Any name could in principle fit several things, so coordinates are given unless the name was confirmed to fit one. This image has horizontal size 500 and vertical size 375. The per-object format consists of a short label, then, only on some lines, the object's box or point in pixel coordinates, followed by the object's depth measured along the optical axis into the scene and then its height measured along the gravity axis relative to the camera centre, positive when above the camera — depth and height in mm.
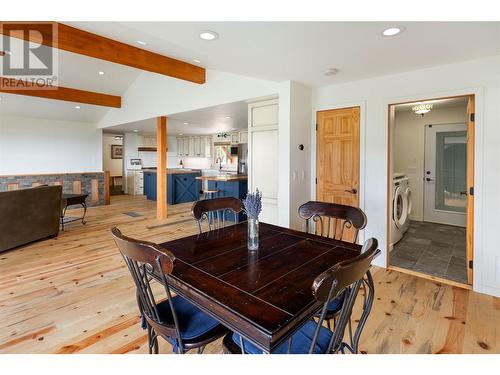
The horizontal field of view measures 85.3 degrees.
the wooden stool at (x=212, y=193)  6391 -372
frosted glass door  5191 +80
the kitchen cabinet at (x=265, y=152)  3959 +382
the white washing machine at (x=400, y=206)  3956 -447
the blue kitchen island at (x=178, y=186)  8078 -263
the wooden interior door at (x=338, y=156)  3541 +292
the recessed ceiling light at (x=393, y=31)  2014 +1117
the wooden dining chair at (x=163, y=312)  1149 -732
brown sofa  3762 -567
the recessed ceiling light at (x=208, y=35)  2141 +1153
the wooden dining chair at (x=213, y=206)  2297 -258
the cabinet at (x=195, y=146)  9734 +1157
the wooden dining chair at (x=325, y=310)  963 -545
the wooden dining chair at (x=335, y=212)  2049 -285
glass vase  1745 -371
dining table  1015 -489
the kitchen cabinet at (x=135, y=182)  9805 -176
